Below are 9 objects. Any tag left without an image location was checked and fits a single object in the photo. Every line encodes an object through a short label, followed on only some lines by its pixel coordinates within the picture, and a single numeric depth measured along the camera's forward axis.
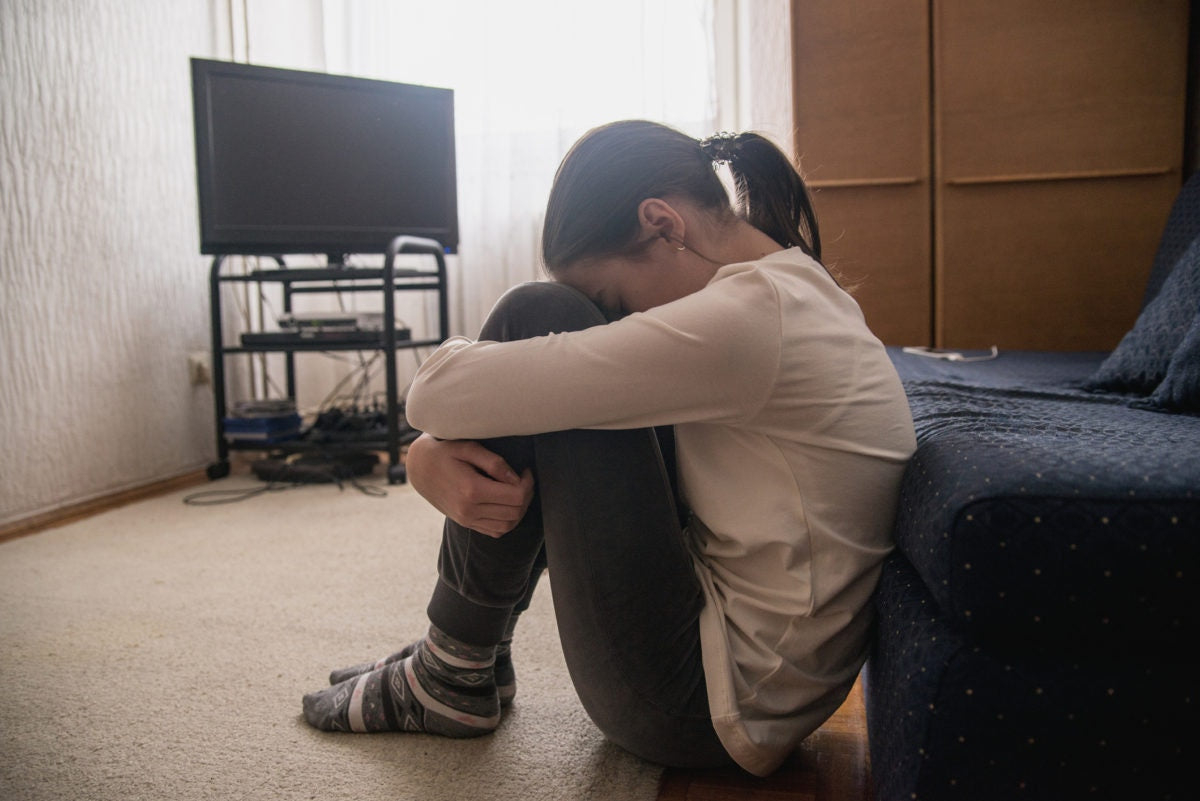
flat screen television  2.44
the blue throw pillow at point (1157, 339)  1.28
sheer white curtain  2.99
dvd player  2.55
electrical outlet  2.69
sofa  0.55
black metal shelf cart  2.49
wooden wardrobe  2.26
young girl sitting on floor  0.72
